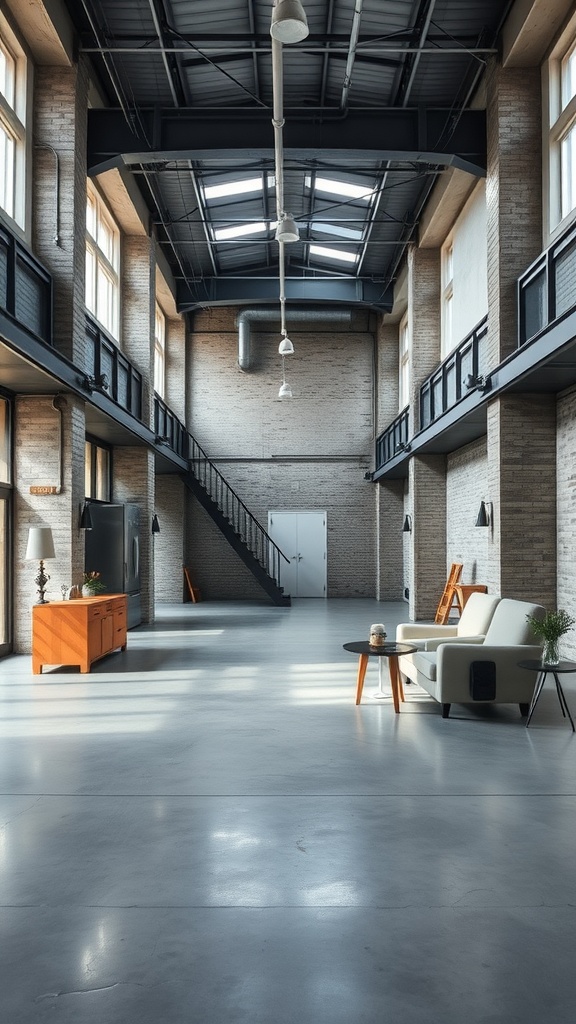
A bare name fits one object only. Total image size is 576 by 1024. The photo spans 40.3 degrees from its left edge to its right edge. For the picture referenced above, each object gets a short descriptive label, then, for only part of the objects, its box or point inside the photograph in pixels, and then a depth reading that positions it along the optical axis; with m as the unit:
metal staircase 21.73
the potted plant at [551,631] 6.25
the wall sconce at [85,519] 10.73
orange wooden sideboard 9.13
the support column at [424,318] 16.19
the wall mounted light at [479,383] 10.05
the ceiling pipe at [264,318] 20.73
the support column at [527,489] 9.83
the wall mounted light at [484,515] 10.30
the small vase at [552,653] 6.29
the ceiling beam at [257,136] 11.20
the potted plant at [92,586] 10.34
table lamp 9.43
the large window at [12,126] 9.41
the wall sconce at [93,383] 10.36
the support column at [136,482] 15.20
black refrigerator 13.30
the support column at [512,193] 9.98
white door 22.06
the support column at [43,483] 10.27
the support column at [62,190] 10.10
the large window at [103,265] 13.12
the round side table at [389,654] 7.11
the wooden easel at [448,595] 14.02
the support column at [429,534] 16.08
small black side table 6.07
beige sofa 6.66
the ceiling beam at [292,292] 19.72
